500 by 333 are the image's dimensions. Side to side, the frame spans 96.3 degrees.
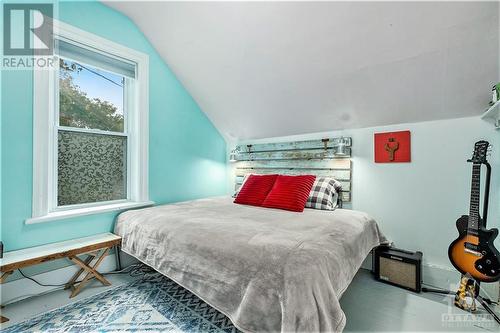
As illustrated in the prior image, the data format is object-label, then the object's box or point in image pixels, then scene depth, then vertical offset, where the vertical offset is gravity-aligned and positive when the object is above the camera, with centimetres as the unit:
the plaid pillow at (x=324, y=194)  242 -31
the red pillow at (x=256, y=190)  263 -28
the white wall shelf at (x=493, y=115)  173 +45
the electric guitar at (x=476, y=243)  158 -56
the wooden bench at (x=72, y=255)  166 -72
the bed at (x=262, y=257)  108 -56
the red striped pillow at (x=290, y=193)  233 -29
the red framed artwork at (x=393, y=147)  236 +22
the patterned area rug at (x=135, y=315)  154 -112
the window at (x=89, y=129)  200 +39
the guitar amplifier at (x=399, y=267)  202 -95
